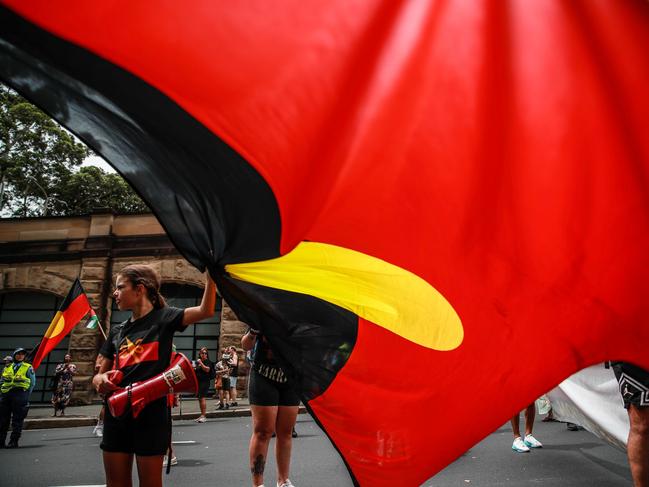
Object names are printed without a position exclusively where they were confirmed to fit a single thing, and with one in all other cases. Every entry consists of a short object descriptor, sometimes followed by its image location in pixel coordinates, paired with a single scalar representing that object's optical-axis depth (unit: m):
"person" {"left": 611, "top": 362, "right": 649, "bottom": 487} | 2.99
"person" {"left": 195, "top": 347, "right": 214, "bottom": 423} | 13.10
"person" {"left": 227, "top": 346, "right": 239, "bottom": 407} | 15.88
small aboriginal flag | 8.27
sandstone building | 18.56
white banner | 4.62
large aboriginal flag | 1.47
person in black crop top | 3.84
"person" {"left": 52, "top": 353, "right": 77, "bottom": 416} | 14.38
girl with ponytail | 2.94
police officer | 9.59
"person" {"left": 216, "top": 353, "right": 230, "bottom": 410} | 15.55
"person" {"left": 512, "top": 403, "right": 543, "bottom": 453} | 6.34
